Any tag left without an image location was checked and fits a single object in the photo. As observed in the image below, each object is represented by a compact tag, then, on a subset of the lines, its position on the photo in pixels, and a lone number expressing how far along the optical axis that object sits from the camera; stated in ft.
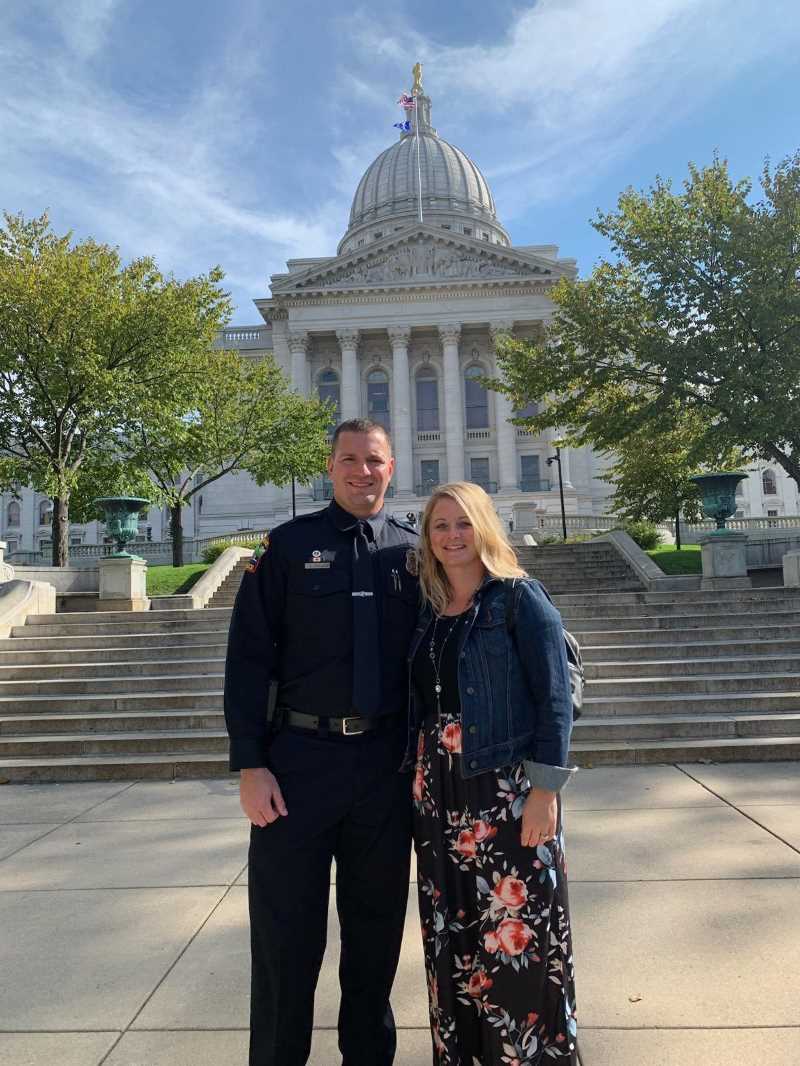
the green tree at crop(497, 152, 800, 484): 61.77
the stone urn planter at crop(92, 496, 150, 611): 51.39
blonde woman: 8.54
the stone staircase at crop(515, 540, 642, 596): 60.70
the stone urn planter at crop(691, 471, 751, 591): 50.55
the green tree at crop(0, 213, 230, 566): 69.82
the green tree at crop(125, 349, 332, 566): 85.97
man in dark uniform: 8.85
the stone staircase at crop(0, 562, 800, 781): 26.99
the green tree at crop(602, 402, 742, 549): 71.87
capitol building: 184.55
